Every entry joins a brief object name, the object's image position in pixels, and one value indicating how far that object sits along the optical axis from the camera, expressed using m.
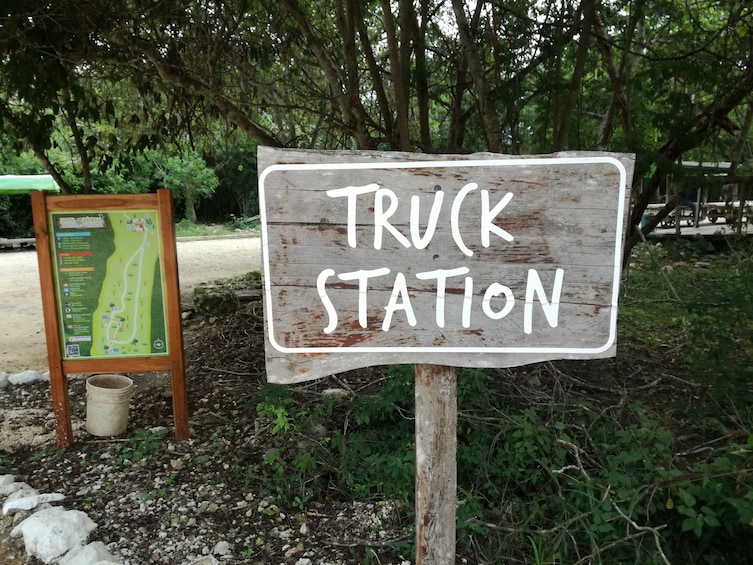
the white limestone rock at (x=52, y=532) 2.35
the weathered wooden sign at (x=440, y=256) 1.32
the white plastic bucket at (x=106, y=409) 3.50
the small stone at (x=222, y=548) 2.42
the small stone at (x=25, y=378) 4.50
